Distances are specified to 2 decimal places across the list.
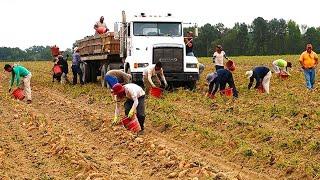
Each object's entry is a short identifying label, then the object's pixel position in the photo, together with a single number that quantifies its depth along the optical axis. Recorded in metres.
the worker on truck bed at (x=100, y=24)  21.11
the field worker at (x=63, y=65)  22.00
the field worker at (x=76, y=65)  21.67
